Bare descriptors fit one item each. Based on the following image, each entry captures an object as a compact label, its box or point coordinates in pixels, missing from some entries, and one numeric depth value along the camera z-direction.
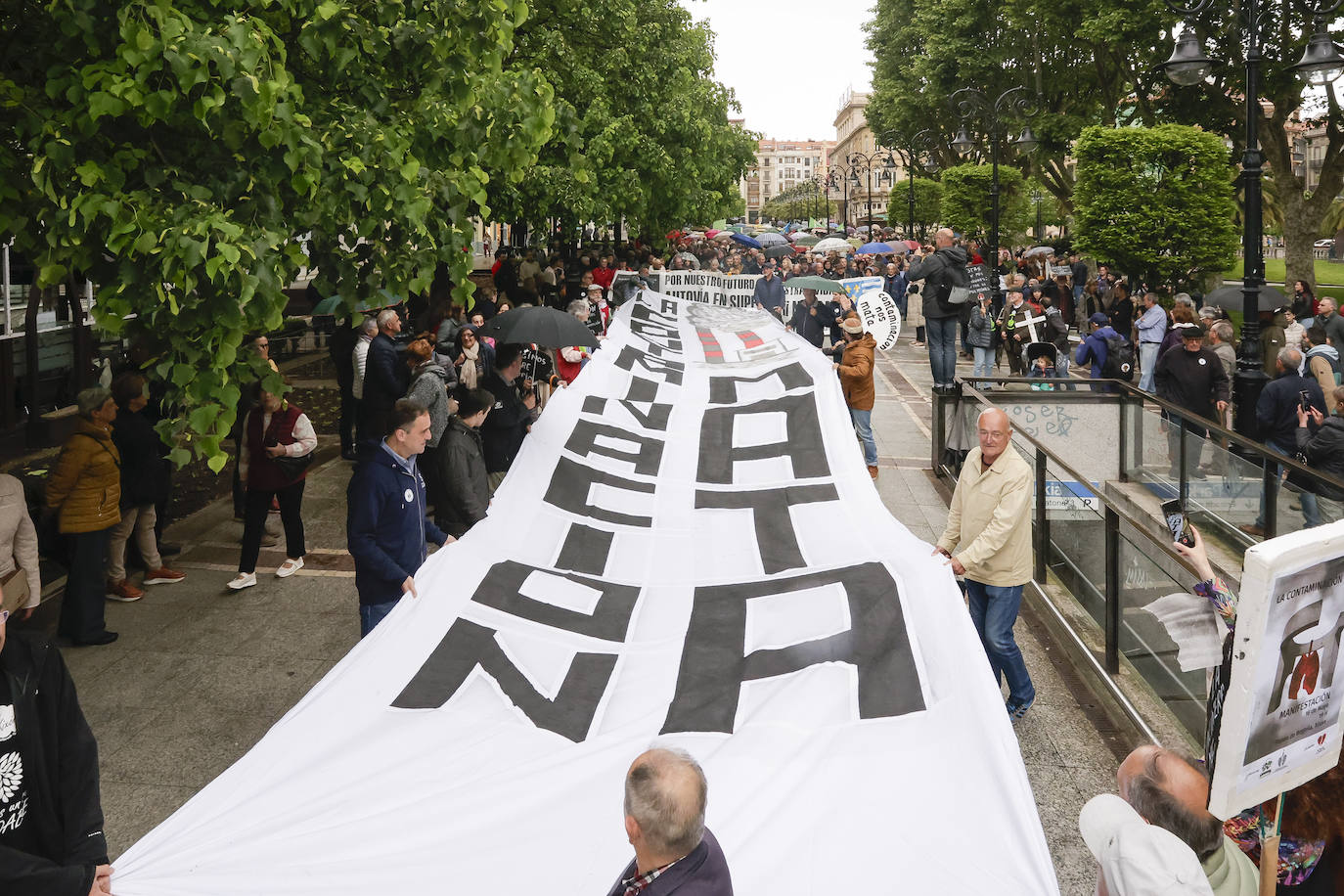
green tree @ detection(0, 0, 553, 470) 5.10
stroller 15.41
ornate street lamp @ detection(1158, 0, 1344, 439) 11.53
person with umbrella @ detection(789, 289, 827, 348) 16.62
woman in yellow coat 7.27
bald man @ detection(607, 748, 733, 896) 2.89
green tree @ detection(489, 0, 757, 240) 17.28
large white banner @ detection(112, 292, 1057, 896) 4.19
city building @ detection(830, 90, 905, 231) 131.59
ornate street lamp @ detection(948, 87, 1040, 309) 22.48
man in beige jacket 5.96
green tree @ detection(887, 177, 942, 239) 53.94
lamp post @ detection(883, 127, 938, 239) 42.94
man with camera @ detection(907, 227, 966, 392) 13.96
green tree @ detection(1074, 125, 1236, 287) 18.78
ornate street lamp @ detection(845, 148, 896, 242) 53.03
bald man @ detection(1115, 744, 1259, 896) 2.92
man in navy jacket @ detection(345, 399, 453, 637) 5.96
